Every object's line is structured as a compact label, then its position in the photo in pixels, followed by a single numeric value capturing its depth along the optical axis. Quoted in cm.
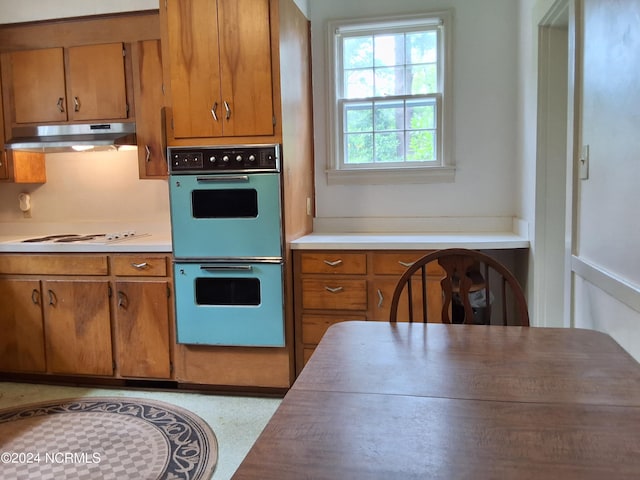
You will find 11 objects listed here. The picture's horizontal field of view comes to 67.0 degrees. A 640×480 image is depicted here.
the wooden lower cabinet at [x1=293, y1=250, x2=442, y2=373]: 262
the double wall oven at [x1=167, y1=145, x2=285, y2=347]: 258
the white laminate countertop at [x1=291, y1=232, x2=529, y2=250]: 257
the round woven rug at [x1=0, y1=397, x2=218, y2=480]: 204
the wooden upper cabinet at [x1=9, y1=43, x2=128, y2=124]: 300
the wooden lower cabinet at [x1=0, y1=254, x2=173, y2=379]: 281
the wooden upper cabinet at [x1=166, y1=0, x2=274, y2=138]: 256
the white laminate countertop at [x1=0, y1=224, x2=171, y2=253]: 279
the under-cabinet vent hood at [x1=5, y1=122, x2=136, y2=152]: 298
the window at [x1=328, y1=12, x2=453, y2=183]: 312
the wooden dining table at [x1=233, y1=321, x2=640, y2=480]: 74
